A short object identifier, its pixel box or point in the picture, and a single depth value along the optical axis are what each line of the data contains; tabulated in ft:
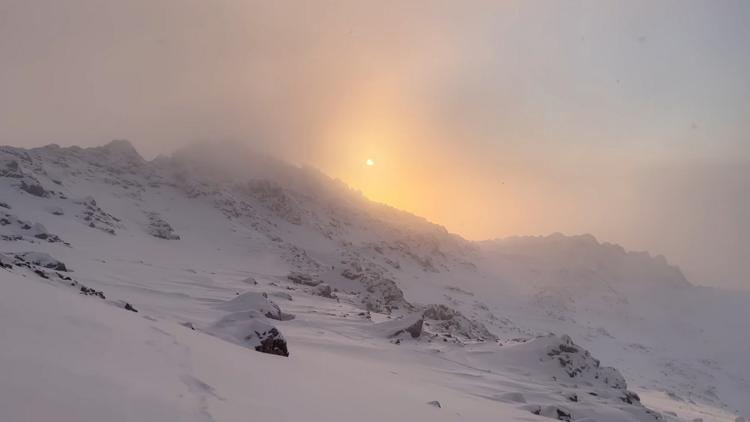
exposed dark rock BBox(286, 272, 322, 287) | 96.94
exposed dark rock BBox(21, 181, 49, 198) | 109.50
